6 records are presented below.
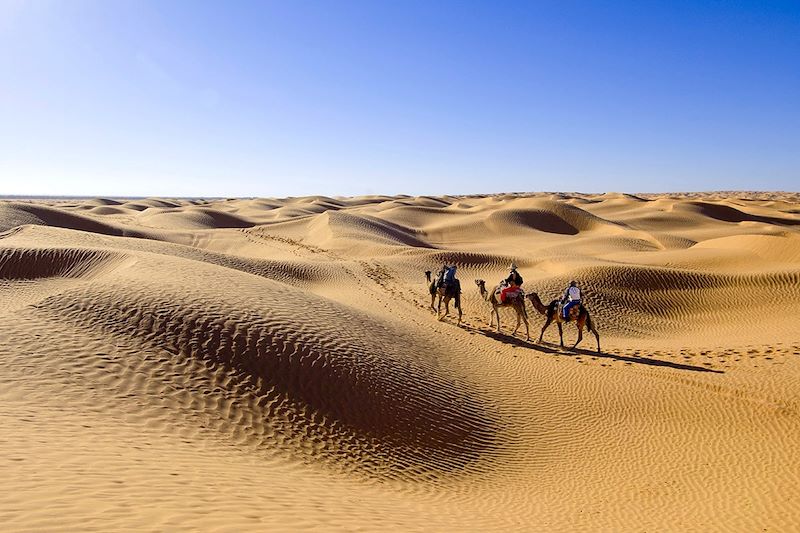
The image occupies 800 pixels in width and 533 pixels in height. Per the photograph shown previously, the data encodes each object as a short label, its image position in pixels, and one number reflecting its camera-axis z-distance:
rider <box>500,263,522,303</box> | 14.60
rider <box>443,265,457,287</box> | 15.92
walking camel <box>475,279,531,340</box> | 14.77
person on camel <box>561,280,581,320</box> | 13.36
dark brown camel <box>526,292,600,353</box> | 13.51
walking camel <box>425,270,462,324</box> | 15.93
